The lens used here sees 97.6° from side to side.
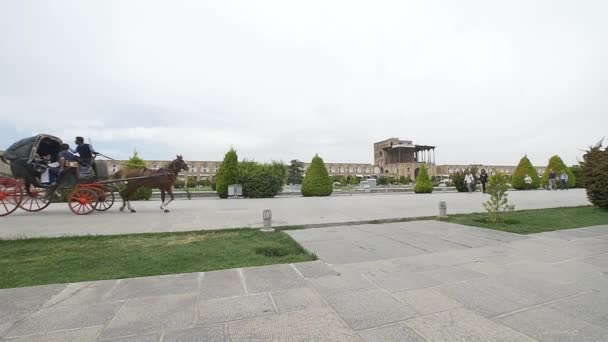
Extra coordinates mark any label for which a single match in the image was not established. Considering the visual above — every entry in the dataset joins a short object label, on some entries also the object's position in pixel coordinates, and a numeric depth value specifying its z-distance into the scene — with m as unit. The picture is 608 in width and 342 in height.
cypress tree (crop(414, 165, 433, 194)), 22.47
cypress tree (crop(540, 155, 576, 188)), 25.50
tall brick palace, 65.00
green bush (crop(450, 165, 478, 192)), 22.00
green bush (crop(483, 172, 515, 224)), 7.33
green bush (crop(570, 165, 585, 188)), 26.75
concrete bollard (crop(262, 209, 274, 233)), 6.12
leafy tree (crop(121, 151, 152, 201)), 15.27
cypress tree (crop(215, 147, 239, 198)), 16.53
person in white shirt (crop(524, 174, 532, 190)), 24.64
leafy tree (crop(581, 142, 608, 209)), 9.79
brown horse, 9.33
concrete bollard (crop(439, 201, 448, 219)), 8.09
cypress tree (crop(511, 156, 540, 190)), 24.91
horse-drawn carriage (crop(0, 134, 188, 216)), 7.79
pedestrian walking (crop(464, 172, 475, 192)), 21.00
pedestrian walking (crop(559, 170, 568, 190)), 22.59
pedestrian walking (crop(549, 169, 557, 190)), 22.53
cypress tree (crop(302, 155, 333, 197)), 18.67
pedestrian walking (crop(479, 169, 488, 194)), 18.96
